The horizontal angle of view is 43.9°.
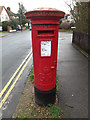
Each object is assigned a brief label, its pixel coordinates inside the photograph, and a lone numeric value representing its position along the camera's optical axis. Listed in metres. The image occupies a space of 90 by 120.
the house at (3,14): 44.20
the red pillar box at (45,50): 2.05
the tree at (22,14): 56.96
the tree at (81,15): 6.61
